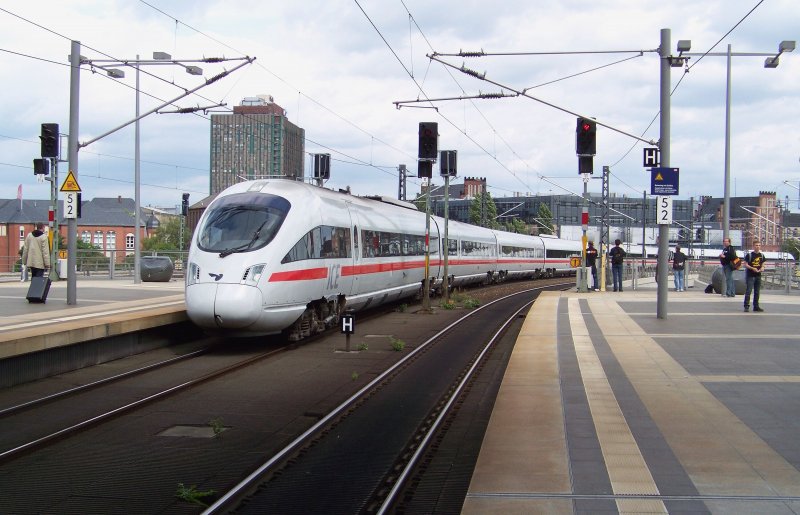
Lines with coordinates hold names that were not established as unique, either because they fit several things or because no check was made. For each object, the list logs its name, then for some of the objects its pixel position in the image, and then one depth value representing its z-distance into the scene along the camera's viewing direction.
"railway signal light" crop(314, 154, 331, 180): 26.30
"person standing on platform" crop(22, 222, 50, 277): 17.77
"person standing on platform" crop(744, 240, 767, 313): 18.52
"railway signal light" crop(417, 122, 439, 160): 21.23
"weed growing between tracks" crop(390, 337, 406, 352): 14.46
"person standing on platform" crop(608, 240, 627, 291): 27.05
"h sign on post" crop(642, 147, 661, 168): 18.31
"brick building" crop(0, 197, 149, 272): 104.62
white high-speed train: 12.92
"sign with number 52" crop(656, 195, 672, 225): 17.25
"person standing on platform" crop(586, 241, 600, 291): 28.97
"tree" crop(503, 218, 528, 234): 84.74
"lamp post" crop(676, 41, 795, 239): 27.03
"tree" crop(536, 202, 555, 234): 88.88
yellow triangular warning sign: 17.53
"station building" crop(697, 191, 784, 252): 122.31
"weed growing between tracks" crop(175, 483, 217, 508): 5.81
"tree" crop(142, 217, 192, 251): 92.06
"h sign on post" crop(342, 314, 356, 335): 13.77
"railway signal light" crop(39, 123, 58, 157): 21.30
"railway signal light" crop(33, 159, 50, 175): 25.64
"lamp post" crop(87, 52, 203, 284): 19.45
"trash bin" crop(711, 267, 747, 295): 26.38
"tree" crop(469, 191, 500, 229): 79.56
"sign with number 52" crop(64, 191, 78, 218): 17.55
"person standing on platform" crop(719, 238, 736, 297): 22.16
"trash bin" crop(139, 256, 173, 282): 31.34
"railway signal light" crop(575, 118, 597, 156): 20.72
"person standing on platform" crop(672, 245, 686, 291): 27.45
